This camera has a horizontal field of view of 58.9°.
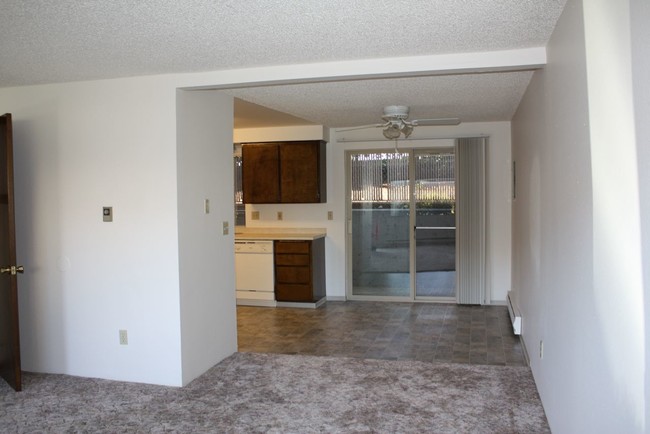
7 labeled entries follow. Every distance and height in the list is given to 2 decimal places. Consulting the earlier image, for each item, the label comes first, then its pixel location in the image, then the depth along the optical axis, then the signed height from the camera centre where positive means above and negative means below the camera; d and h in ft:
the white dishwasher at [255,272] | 23.39 -2.55
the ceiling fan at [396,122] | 16.21 +2.40
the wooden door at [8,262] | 12.98 -1.09
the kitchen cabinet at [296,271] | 22.97 -2.49
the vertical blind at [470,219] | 22.86 -0.55
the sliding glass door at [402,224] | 23.72 -0.74
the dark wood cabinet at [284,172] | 23.72 +1.56
